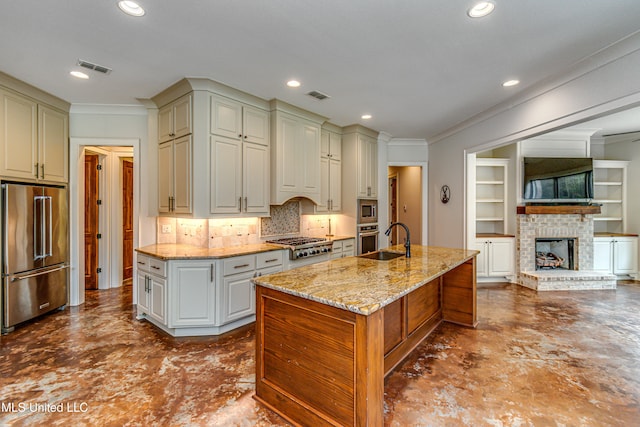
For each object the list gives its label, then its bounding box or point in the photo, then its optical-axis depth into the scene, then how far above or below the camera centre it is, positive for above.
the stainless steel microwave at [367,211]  4.99 +0.00
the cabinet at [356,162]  4.93 +0.80
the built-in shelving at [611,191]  5.51 +0.37
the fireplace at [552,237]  5.01 -0.43
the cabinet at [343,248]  4.47 -0.57
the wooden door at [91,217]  4.78 -0.09
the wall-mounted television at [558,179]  4.89 +0.51
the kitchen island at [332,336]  1.57 -0.74
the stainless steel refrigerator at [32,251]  3.15 -0.44
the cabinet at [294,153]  3.84 +0.77
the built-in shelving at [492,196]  5.41 +0.27
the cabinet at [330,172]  4.67 +0.61
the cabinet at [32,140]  3.13 +0.80
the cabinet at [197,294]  3.01 -0.84
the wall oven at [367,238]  4.95 -0.46
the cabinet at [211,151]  3.20 +0.68
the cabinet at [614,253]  5.35 -0.74
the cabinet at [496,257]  5.13 -0.78
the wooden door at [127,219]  5.25 -0.14
